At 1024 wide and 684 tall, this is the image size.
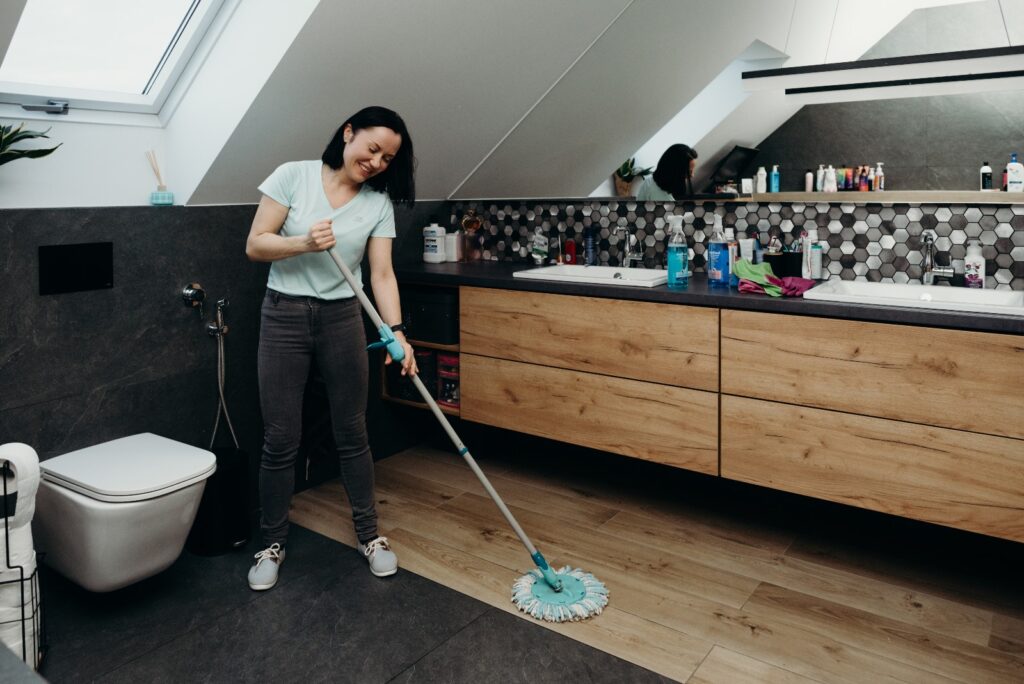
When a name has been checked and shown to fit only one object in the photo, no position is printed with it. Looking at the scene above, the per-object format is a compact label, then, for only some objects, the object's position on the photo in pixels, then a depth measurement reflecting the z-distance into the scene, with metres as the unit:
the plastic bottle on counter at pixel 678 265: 2.68
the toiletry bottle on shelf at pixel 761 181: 3.80
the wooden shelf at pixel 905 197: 2.50
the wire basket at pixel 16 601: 1.75
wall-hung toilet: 2.05
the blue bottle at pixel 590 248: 3.29
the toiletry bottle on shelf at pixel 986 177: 3.88
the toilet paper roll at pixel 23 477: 1.75
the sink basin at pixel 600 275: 2.69
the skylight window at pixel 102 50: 2.32
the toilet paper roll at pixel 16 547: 1.75
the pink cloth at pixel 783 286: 2.38
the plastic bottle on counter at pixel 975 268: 2.41
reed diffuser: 2.62
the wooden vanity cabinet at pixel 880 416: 2.04
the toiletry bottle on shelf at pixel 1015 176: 3.38
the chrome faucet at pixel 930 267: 2.51
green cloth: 2.45
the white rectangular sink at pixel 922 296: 2.09
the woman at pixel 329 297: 2.27
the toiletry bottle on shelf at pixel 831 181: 4.41
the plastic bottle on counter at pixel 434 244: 3.50
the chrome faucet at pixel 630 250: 3.18
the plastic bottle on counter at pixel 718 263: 2.76
